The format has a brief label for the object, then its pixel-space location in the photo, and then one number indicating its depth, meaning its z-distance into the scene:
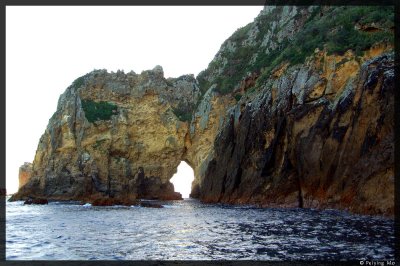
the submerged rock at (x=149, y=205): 52.12
